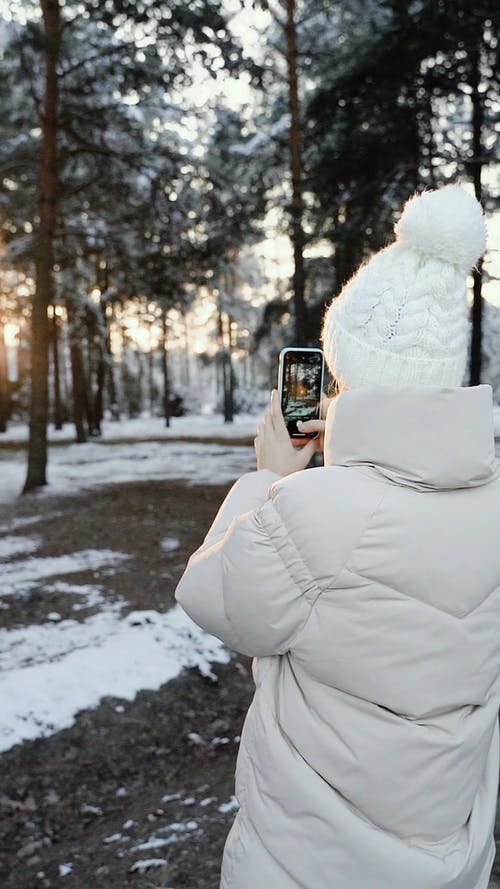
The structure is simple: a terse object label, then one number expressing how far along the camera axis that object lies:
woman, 1.22
